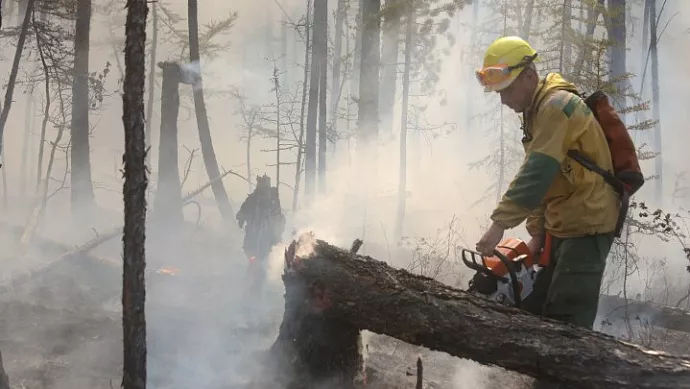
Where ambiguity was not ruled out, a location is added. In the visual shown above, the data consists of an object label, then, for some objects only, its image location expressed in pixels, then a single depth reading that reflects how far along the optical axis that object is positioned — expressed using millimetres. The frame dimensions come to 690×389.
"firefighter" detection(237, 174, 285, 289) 7406
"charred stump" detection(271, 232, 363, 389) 4246
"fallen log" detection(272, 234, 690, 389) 2990
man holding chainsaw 3277
